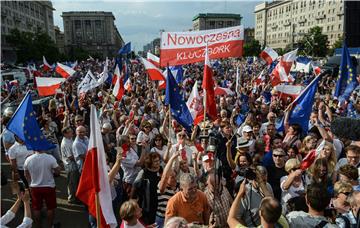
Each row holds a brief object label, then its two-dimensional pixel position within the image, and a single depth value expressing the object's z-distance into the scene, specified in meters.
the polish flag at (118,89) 11.16
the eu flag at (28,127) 5.27
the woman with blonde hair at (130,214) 3.59
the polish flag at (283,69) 12.09
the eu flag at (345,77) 8.57
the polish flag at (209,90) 6.75
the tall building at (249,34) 143.38
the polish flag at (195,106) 7.84
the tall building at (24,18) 66.25
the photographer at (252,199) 3.67
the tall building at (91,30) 145.12
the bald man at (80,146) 6.26
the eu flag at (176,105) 7.18
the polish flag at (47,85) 10.38
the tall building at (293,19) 88.62
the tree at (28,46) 56.72
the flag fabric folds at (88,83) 11.84
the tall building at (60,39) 138.12
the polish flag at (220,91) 11.67
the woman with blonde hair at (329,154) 4.95
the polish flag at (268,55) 14.70
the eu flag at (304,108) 7.07
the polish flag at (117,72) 11.66
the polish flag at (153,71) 11.10
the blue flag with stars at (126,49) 16.01
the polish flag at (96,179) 3.71
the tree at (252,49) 85.25
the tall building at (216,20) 148.00
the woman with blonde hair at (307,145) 5.75
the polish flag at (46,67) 20.66
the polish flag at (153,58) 13.20
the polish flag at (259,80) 16.14
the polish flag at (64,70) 12.93
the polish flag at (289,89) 10.06
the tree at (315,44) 69.12
